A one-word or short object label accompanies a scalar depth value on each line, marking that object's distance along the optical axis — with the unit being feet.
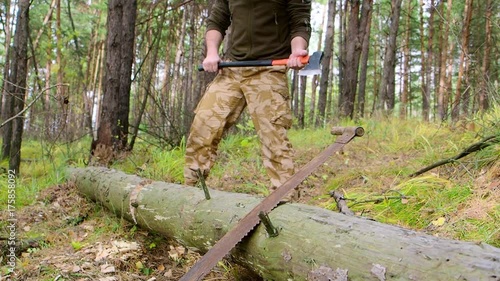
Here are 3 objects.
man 10.02
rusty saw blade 5.49
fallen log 4.37
